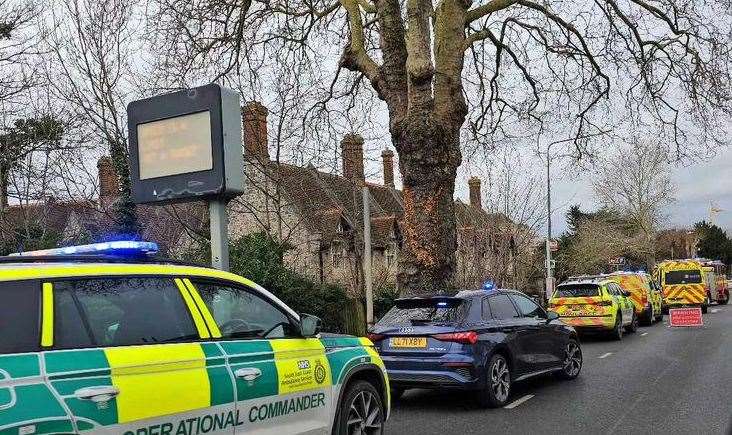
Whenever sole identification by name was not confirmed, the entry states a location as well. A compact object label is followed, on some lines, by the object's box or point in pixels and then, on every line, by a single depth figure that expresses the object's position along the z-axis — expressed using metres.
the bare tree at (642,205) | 61.66
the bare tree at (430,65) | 13.44
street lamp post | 29.42
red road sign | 23.11
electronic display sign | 7.86
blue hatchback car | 8.65
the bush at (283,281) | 16.58
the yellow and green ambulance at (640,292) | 24.20
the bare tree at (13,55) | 18.19
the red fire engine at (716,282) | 40.38
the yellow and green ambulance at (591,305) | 18.48
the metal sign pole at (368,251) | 14.53
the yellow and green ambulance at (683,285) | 31.72
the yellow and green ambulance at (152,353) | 3.72
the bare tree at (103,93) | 16.23
